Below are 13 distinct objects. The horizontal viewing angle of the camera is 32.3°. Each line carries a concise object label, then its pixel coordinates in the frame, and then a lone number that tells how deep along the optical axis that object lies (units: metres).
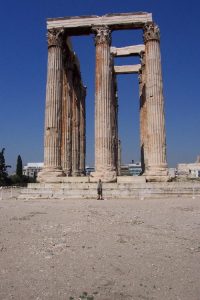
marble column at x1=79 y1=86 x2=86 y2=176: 36.28
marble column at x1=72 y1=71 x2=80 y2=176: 33.97
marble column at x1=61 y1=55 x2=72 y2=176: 30.91
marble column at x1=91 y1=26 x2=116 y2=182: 25.47
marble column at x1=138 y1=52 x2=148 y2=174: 34.31
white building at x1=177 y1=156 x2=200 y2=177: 134.25
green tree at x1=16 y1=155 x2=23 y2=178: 70.09
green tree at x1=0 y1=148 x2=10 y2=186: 56.42
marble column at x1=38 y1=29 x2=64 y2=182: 26.61
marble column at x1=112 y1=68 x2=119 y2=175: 39.30
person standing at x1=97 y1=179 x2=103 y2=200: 21.14
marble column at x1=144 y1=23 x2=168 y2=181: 25.47
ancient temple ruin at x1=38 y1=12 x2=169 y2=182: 25.75
